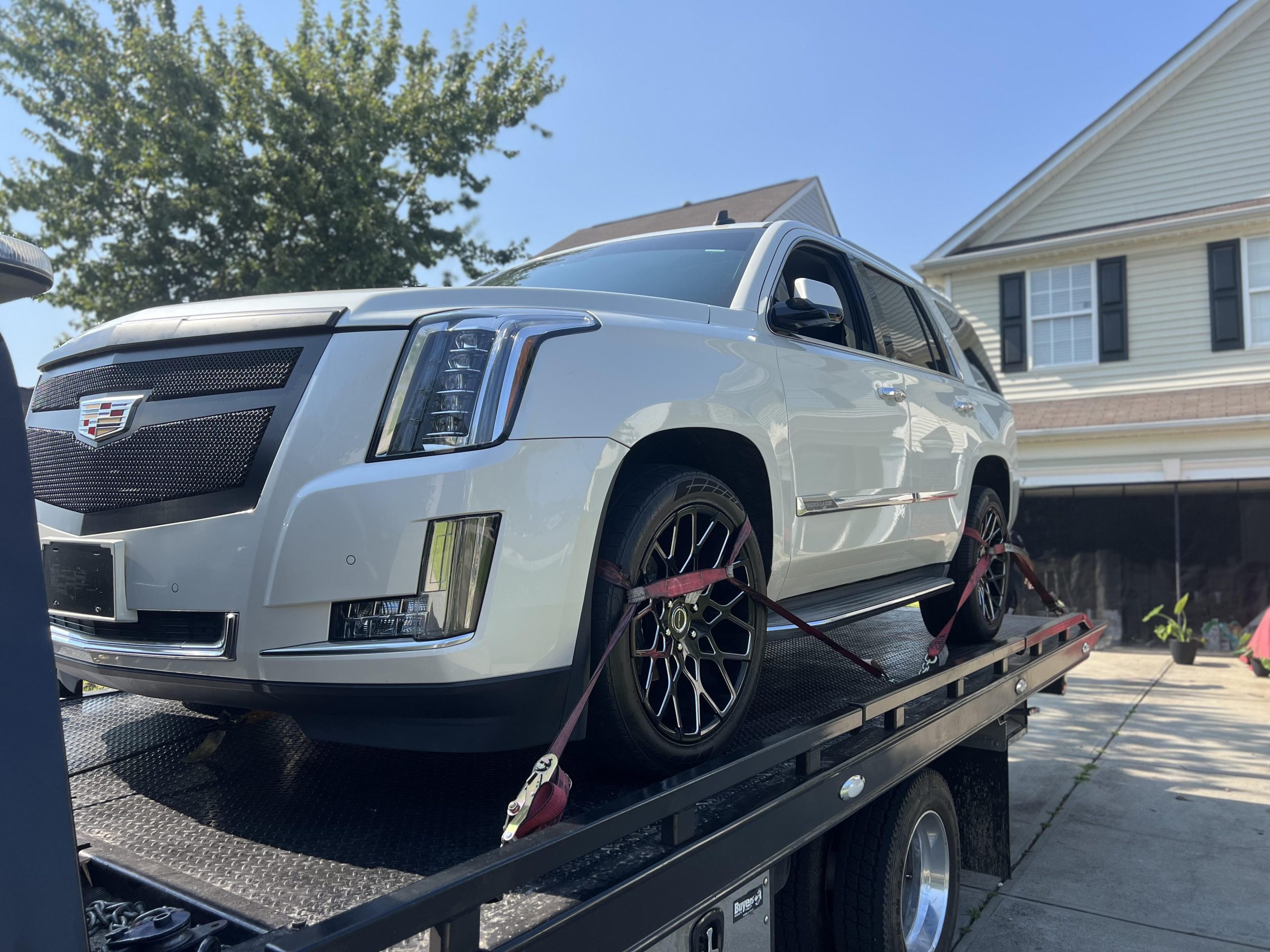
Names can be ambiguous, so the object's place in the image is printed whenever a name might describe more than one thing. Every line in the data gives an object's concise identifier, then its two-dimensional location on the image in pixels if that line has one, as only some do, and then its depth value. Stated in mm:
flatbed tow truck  1247
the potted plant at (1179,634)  12016
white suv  2018
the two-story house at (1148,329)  13125
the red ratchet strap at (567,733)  1860
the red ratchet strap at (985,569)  3852
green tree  13906
